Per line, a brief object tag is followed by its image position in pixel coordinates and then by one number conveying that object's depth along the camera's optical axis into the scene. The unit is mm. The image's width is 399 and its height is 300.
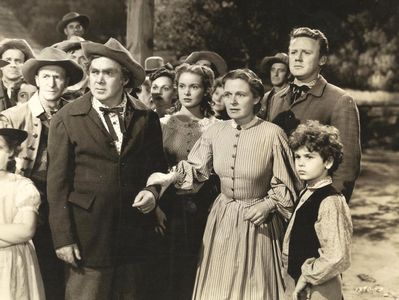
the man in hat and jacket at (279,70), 6234
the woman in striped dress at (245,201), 3777
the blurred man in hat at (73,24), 7086
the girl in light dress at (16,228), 3578
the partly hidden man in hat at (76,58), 5055
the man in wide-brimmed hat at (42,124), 4059
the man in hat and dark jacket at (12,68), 5160
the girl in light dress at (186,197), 4465
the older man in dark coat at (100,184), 3641
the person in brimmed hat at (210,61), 5527
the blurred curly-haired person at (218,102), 4977
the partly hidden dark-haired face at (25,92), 5188
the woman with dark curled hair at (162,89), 5312
